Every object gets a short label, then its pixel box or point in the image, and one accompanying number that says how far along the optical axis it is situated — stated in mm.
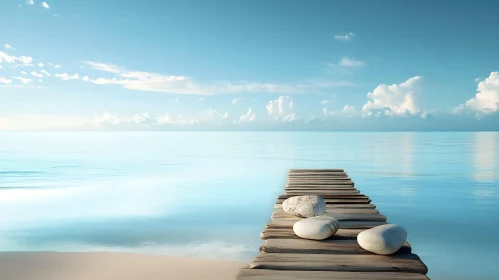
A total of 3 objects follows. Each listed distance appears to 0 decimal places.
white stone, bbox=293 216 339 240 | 4273
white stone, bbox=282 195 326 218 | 5234
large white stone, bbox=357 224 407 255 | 3822
